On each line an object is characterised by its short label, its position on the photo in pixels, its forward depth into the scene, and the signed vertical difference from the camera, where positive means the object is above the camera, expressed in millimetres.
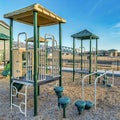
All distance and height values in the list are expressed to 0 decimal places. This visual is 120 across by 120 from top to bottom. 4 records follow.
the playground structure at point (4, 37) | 9464 +1407
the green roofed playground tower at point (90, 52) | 7031 +252
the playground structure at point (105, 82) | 6509 -1334
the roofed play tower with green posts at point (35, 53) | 3432 +99
